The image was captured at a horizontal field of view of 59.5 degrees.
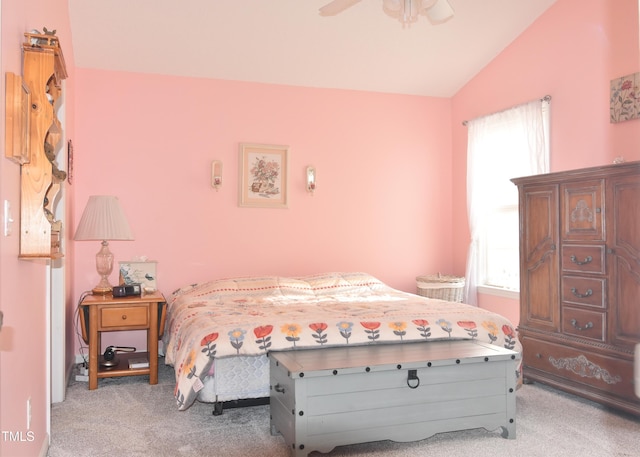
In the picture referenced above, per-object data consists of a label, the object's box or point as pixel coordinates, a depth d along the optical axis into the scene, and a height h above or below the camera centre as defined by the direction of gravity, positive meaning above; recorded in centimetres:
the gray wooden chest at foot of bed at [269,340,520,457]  249 -75
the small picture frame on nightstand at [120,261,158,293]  429 -31
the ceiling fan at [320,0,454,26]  274 +116
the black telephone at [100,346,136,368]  388 -88
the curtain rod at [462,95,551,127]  426 +103
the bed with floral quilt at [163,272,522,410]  288 -54
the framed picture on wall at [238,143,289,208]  485 +51
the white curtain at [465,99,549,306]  433 +61
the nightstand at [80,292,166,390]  374 -60
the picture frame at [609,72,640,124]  354 +87
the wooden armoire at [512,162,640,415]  315 -29
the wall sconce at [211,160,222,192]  475 +51
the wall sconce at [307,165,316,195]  503 +49
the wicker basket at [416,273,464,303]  502 -49
